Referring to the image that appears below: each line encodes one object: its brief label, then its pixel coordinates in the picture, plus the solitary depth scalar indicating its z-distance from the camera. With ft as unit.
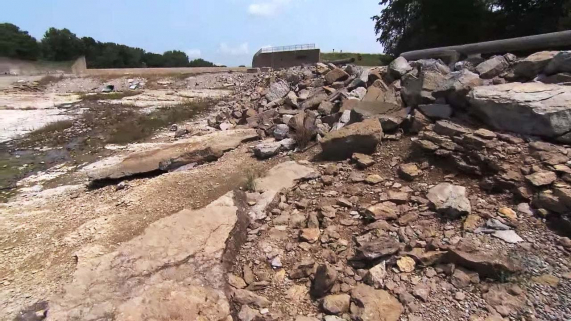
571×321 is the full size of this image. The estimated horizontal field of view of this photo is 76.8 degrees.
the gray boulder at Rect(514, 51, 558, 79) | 15.02
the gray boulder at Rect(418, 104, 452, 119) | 15.14
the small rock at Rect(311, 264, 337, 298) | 9.55
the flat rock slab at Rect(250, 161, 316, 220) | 13.69
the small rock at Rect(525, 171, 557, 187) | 10.75
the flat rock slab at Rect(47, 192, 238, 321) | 9.11
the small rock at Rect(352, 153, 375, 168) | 14.71
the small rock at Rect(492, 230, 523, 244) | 9.85
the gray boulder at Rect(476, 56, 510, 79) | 16.80
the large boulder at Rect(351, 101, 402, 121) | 17.78
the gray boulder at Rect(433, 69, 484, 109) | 14.85
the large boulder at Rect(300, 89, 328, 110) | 24.09
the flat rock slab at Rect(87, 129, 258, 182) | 20.03
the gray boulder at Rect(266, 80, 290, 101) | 30.94
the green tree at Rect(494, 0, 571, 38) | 52.60
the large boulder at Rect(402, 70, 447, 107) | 16.61
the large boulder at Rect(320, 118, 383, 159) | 15.35
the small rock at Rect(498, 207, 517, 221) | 10.55
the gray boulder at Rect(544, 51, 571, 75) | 14.10
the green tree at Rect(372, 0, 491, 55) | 60.03
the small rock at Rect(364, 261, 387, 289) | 9.47
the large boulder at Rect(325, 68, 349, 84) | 27.09
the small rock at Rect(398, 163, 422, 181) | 13.19
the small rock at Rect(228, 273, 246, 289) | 10.19
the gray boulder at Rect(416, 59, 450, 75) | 18.67
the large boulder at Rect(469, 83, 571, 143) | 11.88
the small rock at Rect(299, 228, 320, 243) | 11.57
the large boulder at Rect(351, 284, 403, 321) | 8.51
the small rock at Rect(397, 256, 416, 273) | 9.71
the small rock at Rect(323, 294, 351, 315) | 8.99
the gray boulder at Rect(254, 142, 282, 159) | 18.90
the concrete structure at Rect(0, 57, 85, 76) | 108.47
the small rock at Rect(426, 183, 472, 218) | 10.96
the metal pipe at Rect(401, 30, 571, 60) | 17.02
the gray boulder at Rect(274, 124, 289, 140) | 21.15
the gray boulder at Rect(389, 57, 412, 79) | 20.62
